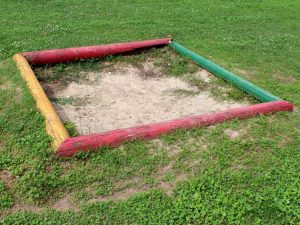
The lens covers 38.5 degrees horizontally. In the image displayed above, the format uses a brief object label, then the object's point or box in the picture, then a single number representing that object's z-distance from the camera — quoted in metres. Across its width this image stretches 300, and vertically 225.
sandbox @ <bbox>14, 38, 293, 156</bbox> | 4.84
